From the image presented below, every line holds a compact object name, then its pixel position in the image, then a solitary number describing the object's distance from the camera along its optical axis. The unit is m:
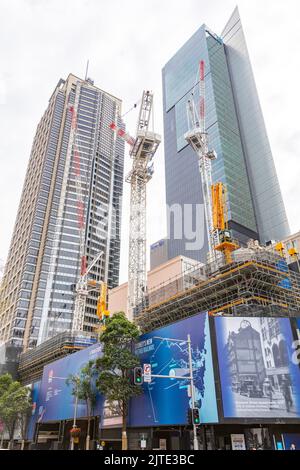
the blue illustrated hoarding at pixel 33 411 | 61.00
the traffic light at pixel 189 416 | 24.68
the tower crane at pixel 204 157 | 79.00
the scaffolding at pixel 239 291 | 39.69
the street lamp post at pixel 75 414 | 46.56
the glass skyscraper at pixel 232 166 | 155.00
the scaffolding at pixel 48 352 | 79.81
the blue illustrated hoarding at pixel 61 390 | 49.75
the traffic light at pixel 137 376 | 23.80
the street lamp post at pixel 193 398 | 24.20
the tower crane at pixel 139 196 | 80.19
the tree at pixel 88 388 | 46.12
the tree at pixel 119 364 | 37.47
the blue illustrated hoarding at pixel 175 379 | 31.77
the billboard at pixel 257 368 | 29.88
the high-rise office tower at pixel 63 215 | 135.00
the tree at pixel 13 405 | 61.12
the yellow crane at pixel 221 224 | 50.00
